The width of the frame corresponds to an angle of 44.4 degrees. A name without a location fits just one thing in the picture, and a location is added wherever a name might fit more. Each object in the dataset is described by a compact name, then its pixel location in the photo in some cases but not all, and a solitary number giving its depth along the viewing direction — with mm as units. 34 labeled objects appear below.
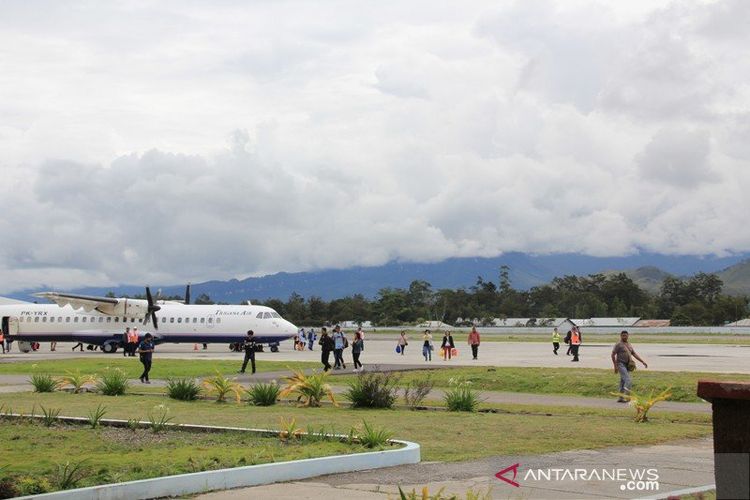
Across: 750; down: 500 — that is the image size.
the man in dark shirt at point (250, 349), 31969
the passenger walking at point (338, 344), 33844
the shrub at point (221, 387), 21000
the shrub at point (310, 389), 19438
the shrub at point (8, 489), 9391
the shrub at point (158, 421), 14906
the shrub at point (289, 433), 13555
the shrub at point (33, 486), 9430
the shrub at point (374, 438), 12641
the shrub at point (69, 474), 9703
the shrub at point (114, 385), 23109
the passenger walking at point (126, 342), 47275
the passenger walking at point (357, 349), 34094
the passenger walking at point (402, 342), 47747
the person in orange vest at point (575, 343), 38562
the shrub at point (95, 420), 15351
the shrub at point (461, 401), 18500
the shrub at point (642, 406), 16688
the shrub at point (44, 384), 24203
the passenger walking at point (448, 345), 42344
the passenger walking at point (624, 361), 20703
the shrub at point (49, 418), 16047
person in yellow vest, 46703
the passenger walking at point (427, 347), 41562
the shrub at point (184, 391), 21453
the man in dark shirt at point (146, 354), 27750
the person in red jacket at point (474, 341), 40812
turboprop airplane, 52656
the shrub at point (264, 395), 19953
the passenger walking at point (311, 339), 59819
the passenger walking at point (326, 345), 32688
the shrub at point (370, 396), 19125
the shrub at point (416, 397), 18936
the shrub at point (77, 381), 24281
